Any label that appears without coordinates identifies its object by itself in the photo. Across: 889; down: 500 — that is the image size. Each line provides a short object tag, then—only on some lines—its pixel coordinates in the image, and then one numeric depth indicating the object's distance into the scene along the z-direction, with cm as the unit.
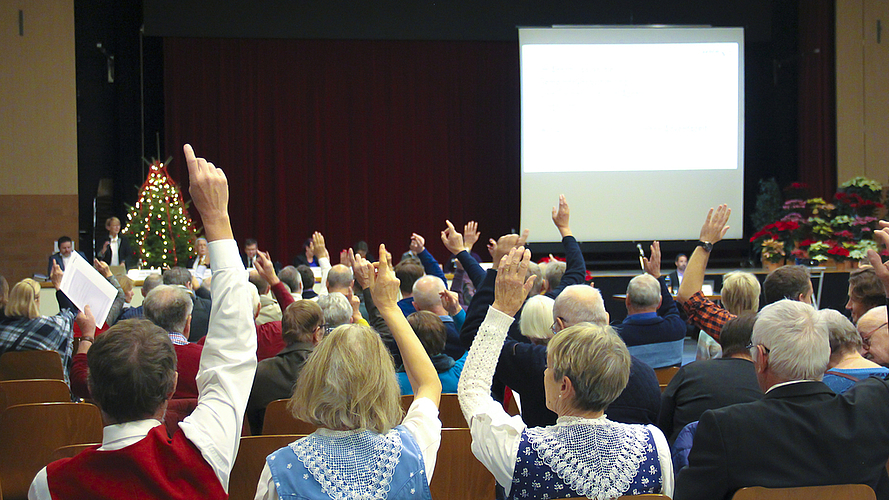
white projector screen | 1037
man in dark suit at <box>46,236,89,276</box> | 936
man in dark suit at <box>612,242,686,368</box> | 339
